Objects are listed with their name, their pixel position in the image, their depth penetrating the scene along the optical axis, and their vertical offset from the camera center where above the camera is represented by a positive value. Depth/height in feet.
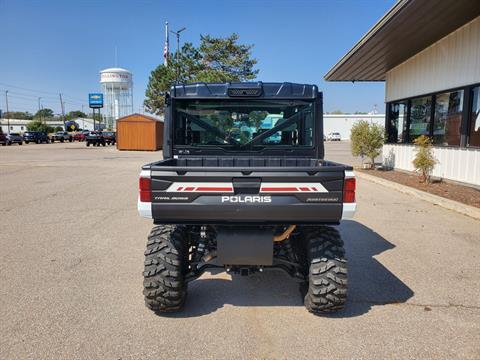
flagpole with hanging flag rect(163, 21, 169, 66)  145.56 +34.08
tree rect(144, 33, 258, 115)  118.52 +25.35
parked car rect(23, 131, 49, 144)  158.30 +0.50
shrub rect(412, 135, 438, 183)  35.68 -1.96
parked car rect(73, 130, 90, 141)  189.06 +0.62
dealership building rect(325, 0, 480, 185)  30.63 +6.95
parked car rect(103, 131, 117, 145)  148.77 +0.51
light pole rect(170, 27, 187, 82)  120.55 +31.27
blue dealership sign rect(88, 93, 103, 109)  246.47 +24.72
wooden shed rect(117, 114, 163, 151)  114.11 +1.93
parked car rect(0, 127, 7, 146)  137.00 -0.33
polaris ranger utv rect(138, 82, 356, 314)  10.35 -2.16
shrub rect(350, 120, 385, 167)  50.21 -0.04
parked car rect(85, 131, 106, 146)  137.69 +0.08
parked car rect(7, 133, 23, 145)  142.76 -0.34
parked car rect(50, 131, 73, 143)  174.14 +0.57
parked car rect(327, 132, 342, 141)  201.36 +1.41
